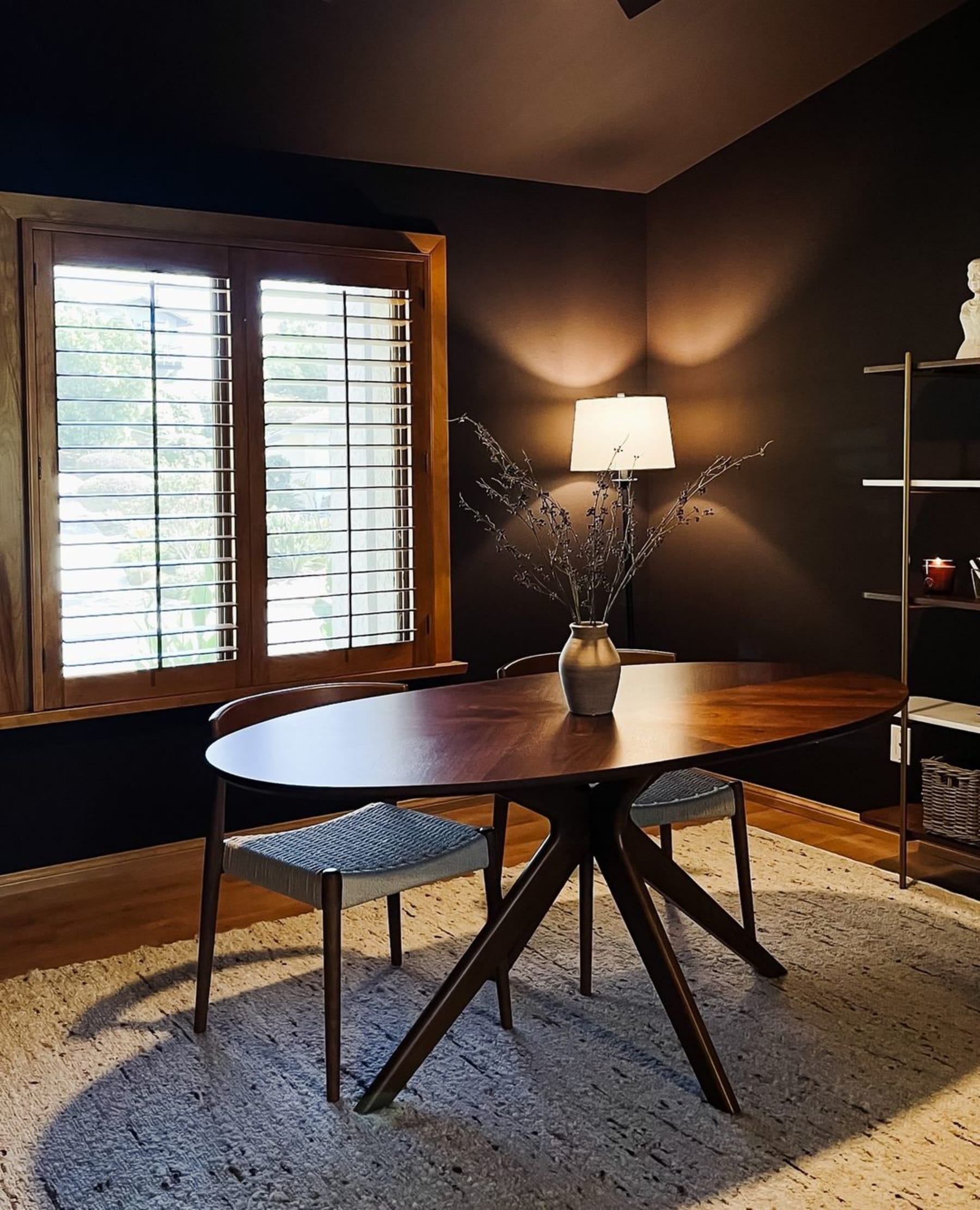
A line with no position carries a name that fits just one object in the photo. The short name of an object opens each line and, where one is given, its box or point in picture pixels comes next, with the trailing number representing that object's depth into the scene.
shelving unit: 3.62
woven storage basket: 3.66
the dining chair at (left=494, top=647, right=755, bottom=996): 3.04
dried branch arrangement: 4.66
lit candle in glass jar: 3.78
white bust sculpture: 3.62
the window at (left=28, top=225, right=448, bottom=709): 3.71
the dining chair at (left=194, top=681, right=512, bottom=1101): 2.55
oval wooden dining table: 2.29
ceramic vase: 2.72
